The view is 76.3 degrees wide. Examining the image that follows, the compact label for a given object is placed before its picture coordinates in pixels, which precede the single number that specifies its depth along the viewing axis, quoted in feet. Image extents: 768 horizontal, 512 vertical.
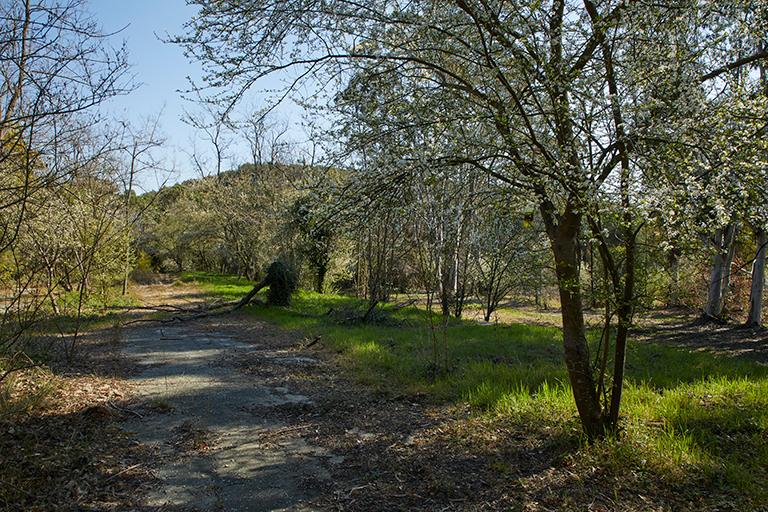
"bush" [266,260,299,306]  54.24
